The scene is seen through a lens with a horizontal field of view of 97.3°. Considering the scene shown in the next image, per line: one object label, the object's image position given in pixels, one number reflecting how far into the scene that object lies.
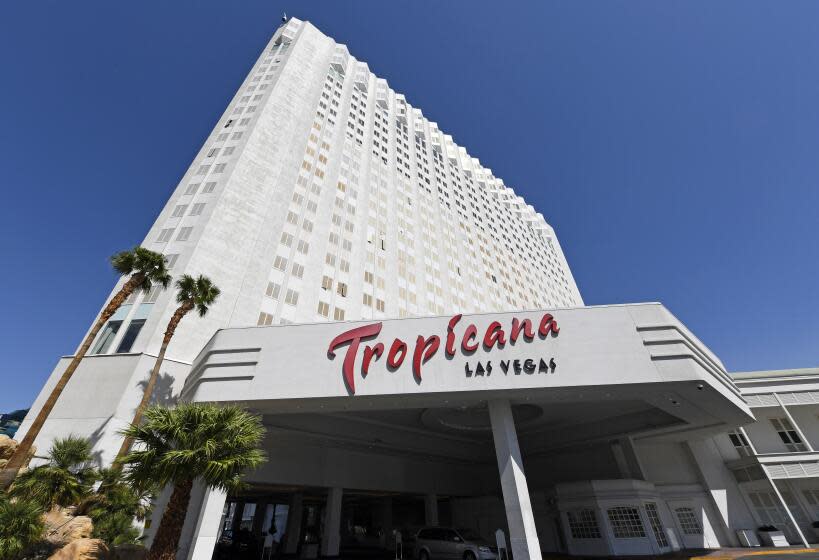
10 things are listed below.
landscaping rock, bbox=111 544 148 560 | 14.21
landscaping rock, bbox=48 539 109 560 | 12.31
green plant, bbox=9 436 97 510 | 15.43
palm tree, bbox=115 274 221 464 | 23.34
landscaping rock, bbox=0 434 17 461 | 18.05
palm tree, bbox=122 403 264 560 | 12.70
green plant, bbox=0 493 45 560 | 11.73
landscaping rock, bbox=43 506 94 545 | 14.55
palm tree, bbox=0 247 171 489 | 18.00
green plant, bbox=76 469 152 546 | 16.09
